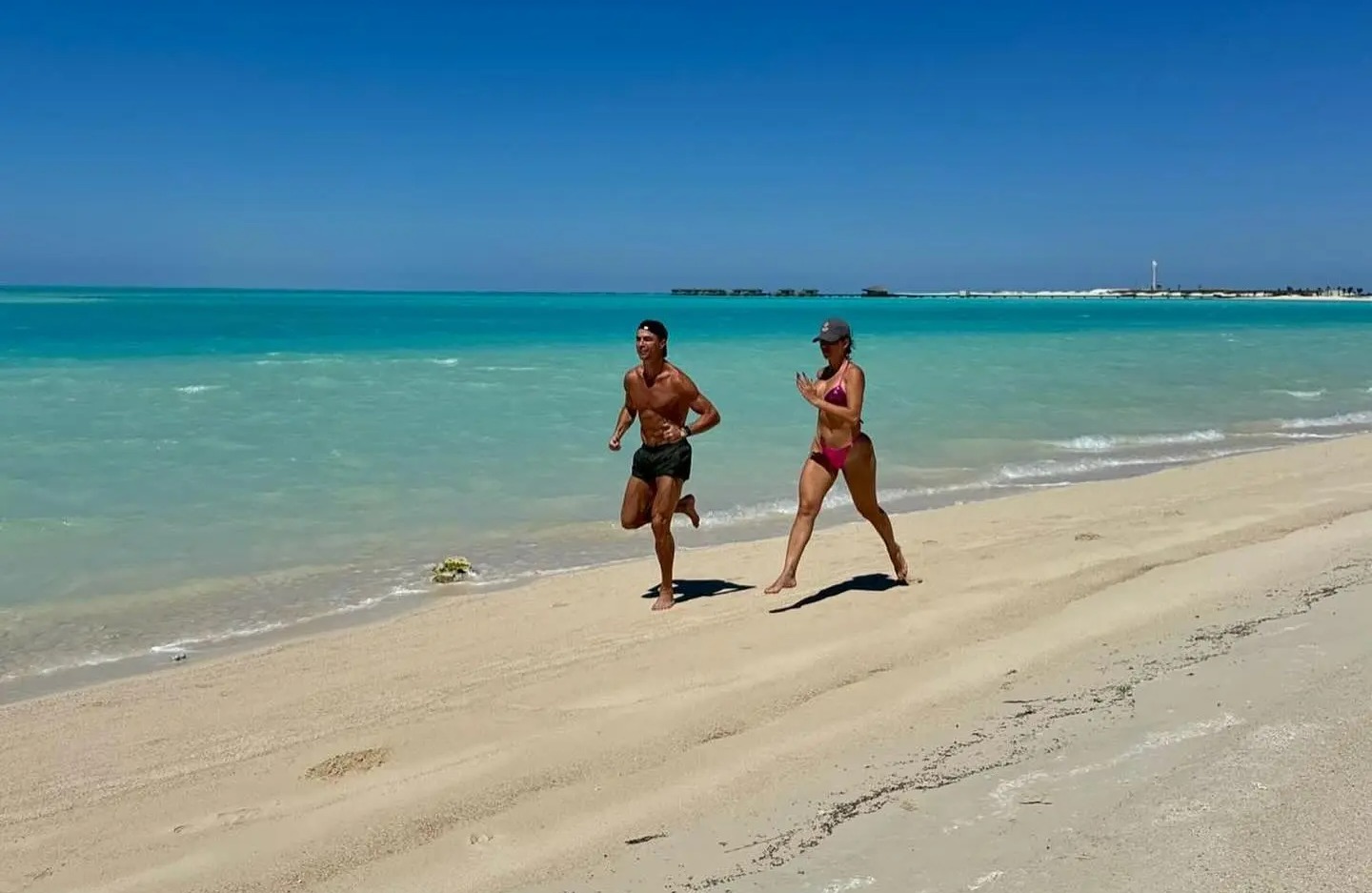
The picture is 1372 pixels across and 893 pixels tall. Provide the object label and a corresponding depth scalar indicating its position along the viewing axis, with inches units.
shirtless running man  267.6
